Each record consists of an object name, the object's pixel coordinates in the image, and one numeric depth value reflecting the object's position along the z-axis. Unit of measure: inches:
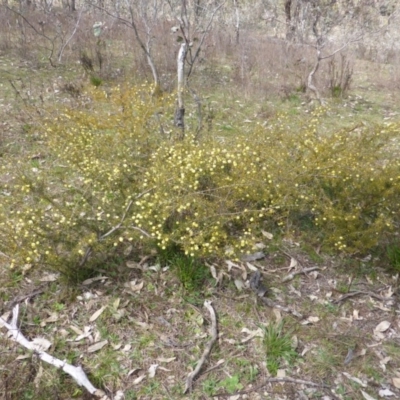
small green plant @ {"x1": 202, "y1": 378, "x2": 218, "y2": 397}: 83.5
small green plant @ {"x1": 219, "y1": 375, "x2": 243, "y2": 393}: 84.4
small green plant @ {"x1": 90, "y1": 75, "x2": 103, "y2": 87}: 246.5
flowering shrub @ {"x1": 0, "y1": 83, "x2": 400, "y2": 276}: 99.3
